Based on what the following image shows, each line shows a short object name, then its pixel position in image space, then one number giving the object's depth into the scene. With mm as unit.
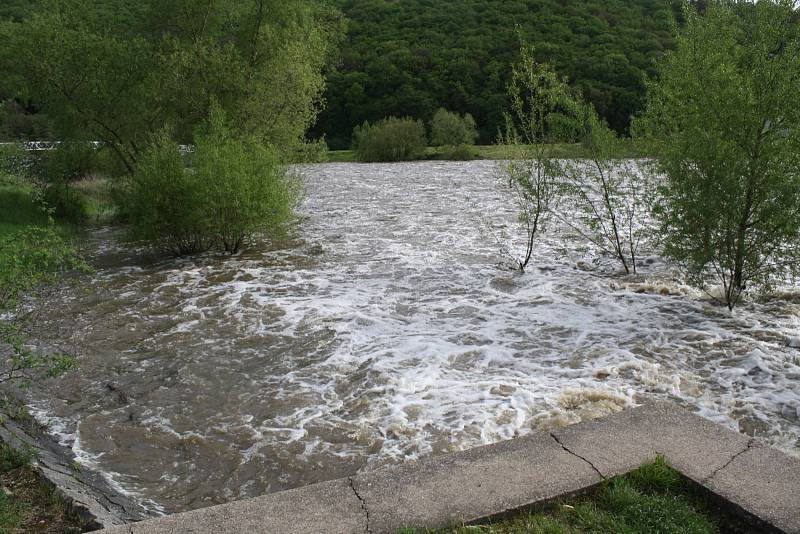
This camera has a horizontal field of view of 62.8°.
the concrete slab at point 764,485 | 4105
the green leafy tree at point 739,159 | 9688
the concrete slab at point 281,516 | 4152
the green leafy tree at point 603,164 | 12930
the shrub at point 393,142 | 57156
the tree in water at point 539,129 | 13086
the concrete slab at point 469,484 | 4199
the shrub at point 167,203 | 16172
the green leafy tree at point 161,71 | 20859
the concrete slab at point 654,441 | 4719
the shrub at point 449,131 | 61094
